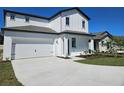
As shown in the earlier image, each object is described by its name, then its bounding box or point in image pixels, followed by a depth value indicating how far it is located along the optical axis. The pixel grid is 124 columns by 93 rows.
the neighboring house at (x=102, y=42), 16.22
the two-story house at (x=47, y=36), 9.87
